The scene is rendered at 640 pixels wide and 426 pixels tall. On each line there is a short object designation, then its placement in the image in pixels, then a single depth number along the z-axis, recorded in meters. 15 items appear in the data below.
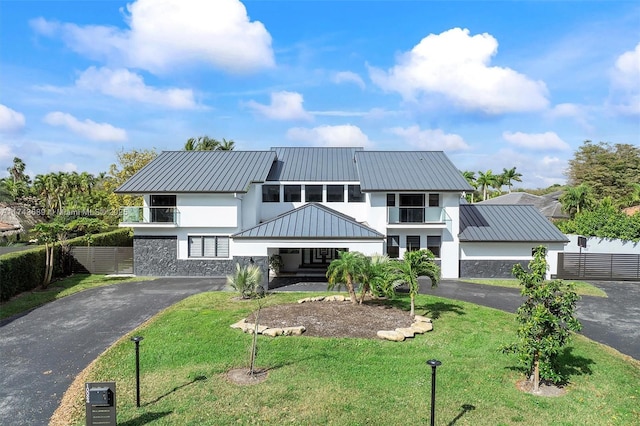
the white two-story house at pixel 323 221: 23.59
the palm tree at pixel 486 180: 65.39
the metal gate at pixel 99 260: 24.17
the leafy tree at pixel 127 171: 40.31
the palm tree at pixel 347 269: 15.12
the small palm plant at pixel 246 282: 17.56
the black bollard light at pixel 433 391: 7.23
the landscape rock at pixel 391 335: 12.06
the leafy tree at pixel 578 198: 37.91
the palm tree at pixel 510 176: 69.00
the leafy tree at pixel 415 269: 13.77
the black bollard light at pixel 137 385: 8.37
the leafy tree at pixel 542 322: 8.83
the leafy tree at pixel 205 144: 46.07
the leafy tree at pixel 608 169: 50.94
